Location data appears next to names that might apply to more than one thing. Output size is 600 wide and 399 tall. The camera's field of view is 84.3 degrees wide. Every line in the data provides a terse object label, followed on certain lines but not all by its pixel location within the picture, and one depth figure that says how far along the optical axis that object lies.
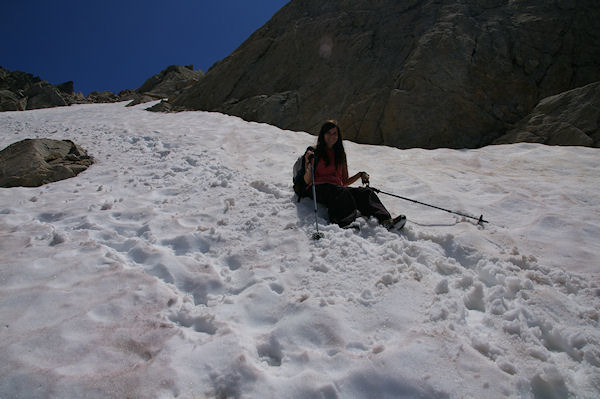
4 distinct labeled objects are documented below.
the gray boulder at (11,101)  24.55
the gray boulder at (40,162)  5.36
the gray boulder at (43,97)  26.44
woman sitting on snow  3.96
